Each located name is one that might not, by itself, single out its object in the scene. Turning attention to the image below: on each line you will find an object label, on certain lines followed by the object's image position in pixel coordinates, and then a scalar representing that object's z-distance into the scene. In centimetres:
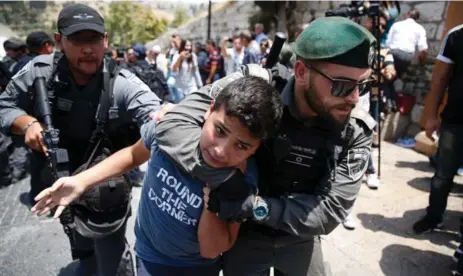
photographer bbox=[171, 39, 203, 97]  754
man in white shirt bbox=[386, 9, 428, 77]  545
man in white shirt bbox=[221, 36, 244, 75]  837
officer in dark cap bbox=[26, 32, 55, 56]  466
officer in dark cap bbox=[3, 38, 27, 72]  612
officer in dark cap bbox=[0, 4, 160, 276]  201
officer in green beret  123
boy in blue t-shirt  116
